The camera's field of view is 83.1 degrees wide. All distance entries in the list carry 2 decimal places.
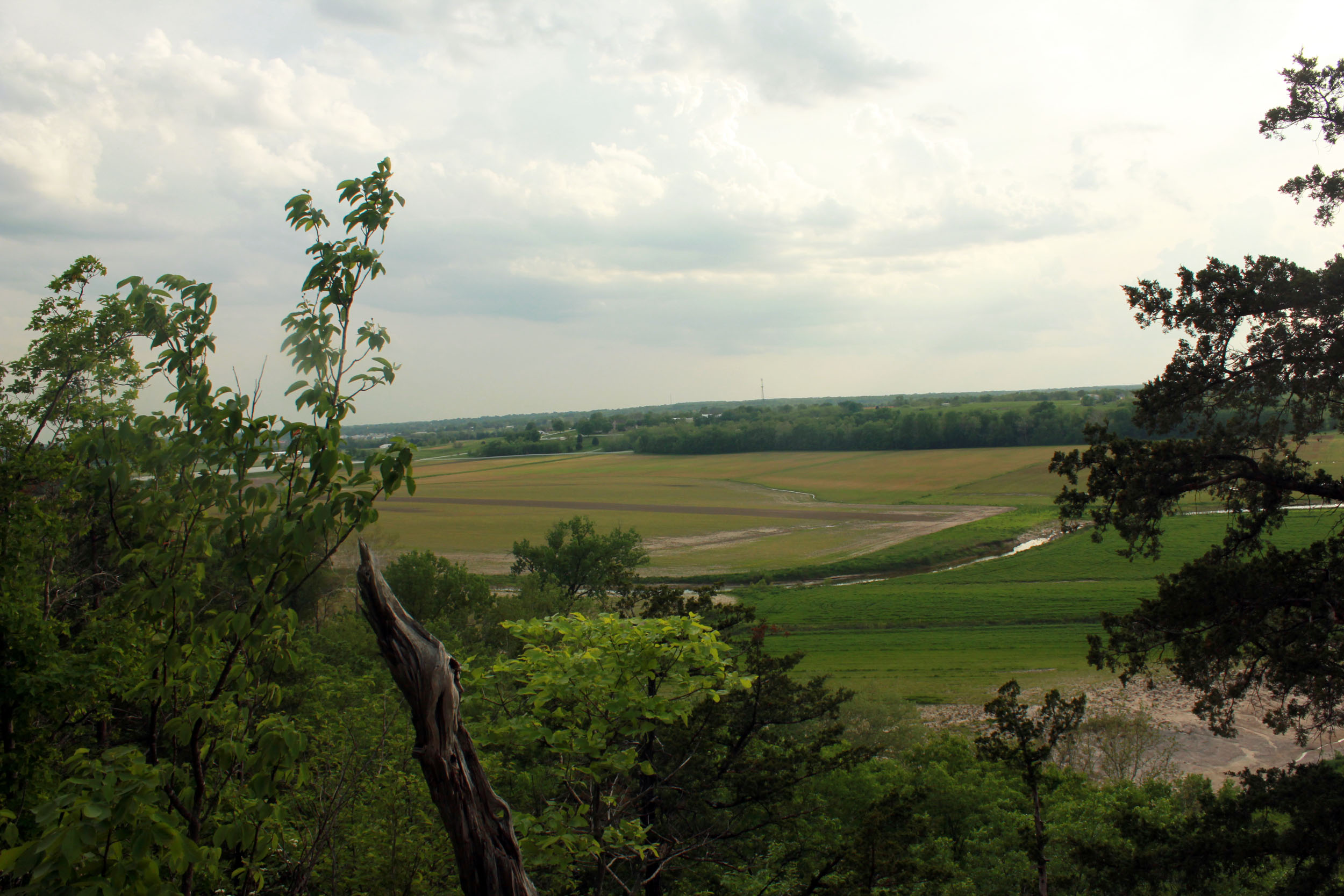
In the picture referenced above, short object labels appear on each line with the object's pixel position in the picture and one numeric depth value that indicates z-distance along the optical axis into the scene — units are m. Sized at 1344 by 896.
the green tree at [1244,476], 9.64
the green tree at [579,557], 45.78
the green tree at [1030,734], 9.30
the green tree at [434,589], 33.81
